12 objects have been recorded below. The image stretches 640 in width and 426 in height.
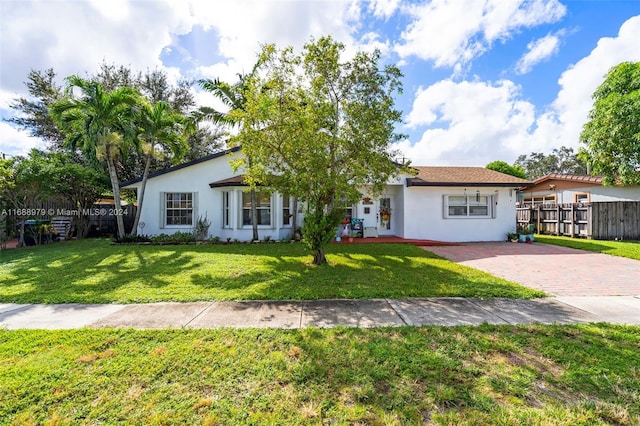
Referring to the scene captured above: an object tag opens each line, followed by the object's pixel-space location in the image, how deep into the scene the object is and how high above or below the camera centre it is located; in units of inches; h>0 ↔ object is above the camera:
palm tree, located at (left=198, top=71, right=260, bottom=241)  469.1 +190.6
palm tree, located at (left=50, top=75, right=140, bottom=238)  454.6 +160.5
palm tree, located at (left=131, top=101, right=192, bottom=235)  494.6 +151.0
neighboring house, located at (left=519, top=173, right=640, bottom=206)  652.7 +45.3
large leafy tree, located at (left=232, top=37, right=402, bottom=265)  284.4 +95.2
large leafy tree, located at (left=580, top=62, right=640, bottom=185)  535.5 +160.1
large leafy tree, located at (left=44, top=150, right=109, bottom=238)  494.9 +56.9
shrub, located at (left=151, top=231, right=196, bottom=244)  481.1 -44.2
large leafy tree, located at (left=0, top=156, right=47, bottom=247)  456.4 +47.6
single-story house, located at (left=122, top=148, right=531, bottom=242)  527.8 +11.3
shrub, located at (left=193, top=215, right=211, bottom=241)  513.4 -31.9
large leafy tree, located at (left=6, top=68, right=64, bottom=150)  727.7 +285.3
